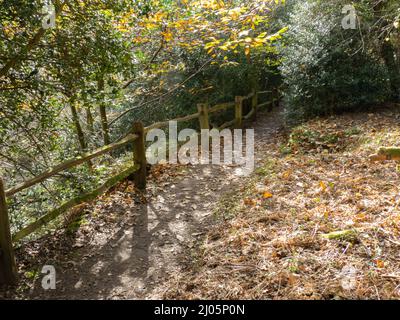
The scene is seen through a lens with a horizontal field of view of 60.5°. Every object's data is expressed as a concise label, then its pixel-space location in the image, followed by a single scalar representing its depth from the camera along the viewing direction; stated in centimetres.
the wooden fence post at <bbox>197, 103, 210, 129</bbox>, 950
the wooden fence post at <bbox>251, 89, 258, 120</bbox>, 1320
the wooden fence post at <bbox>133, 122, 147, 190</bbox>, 601
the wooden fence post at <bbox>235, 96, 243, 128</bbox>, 1155
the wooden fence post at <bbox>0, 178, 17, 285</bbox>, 366
